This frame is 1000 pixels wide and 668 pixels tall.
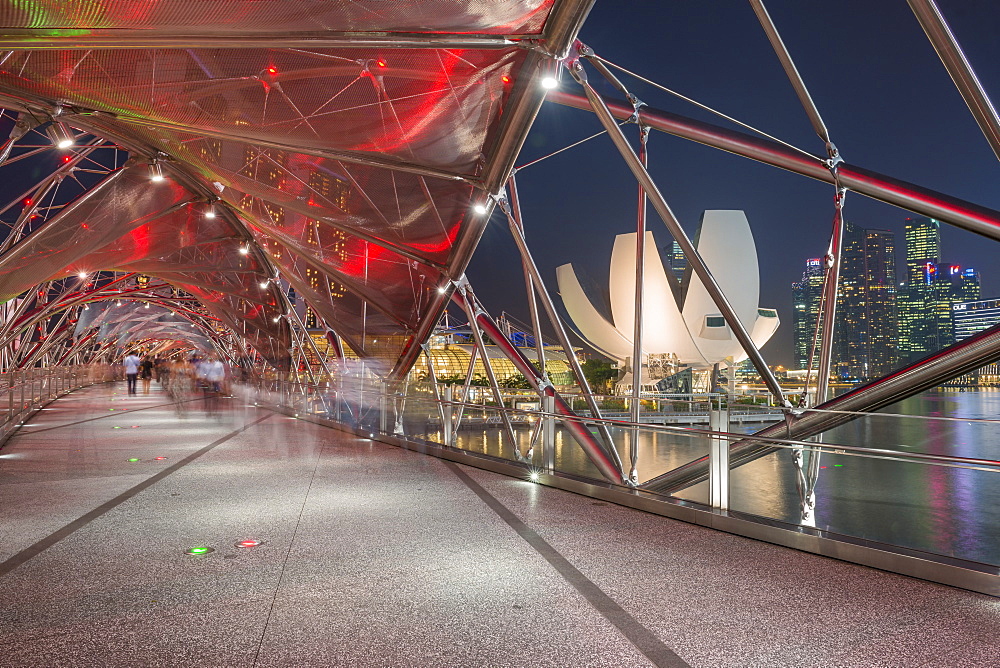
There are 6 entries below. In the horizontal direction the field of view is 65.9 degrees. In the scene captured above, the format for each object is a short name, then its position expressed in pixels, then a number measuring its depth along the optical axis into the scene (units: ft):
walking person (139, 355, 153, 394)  122.83
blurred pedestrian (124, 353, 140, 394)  122.62
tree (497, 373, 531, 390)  161.13
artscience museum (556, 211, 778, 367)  166.30
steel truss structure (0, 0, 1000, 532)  21.12
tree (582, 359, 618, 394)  181.47
